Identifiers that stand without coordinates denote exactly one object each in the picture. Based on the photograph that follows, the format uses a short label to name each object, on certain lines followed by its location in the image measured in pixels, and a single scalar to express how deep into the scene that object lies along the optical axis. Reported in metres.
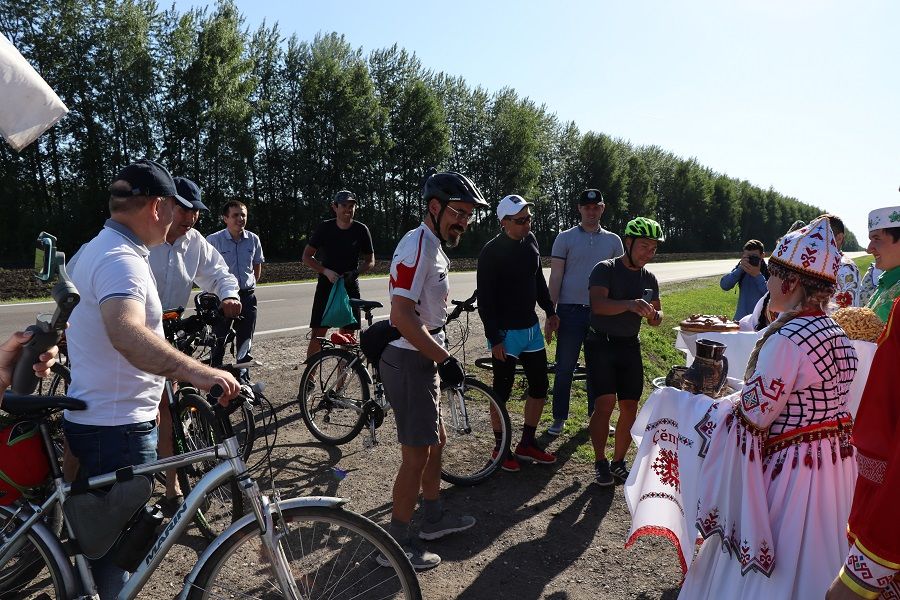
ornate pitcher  2.86
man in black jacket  5.23
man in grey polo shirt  6.04
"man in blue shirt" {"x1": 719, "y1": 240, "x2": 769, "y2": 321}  7.50
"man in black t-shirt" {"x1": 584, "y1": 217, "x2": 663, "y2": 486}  4.83
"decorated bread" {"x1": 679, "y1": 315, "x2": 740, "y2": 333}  4.37
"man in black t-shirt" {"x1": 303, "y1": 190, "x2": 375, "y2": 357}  6.89
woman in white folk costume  2.42
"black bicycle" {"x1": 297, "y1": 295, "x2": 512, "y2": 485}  5.03
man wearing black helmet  3.31
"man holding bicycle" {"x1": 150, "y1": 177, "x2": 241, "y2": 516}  4.41
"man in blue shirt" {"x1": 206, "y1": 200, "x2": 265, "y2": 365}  6.57
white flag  2.83
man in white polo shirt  2.36
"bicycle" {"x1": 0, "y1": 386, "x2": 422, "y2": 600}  2.41
